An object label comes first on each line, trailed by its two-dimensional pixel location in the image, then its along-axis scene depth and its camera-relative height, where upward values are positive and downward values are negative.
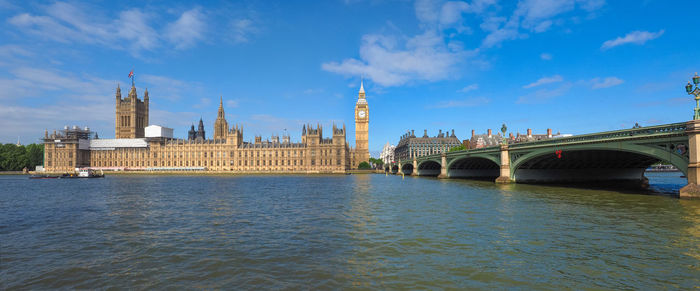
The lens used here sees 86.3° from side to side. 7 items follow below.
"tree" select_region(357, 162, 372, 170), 156.70 -2.24
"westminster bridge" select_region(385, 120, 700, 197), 27.31 +0.08
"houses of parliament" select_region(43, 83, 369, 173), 149.25 +4.01
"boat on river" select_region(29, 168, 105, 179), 96.69 -3.03
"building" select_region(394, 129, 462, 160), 182.05 +7.97
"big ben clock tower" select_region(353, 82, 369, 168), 178.75 +14.07
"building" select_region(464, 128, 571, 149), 144.94 +8.87
